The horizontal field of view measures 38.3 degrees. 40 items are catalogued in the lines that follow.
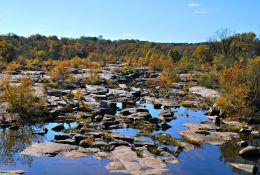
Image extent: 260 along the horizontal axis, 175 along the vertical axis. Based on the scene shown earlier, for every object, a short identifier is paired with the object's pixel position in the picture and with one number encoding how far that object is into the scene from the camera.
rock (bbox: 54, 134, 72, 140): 30.89
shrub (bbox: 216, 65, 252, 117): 40.09
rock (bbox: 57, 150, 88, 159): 26.69
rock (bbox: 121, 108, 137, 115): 42.47
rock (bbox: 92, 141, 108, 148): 29.15
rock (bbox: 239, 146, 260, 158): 28.14
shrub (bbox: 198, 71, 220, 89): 68.64
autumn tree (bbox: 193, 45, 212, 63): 123.25
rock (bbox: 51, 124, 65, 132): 35.09
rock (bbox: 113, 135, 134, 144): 30.70
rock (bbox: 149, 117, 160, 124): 38.84
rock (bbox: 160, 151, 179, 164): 26.05
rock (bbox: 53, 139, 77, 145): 29.75
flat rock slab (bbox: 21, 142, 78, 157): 27.23
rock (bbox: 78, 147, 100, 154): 27.59
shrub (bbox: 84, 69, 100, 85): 72.06
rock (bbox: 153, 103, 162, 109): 49.62
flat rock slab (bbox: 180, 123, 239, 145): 32.03
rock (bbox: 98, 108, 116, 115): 42.48
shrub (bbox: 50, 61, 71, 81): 69.34
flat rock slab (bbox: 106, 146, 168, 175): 23.69
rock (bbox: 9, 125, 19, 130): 34.97
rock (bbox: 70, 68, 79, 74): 89.40
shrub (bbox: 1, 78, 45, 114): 38.66
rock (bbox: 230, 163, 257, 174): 24.64
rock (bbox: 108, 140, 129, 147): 29.39
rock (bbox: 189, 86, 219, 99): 59.07
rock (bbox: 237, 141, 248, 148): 30.43
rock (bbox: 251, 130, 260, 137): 34.09
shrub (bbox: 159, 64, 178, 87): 69.68
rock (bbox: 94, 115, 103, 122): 39.03
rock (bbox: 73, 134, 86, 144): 30.14
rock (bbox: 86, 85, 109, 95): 58.17
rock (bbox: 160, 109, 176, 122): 41.50
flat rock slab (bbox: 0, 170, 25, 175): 22.49
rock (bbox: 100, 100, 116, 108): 44.61
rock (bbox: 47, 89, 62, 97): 53.84
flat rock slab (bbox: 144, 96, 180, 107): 50.94
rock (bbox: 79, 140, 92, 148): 29.09
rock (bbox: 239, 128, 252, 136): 34.78
